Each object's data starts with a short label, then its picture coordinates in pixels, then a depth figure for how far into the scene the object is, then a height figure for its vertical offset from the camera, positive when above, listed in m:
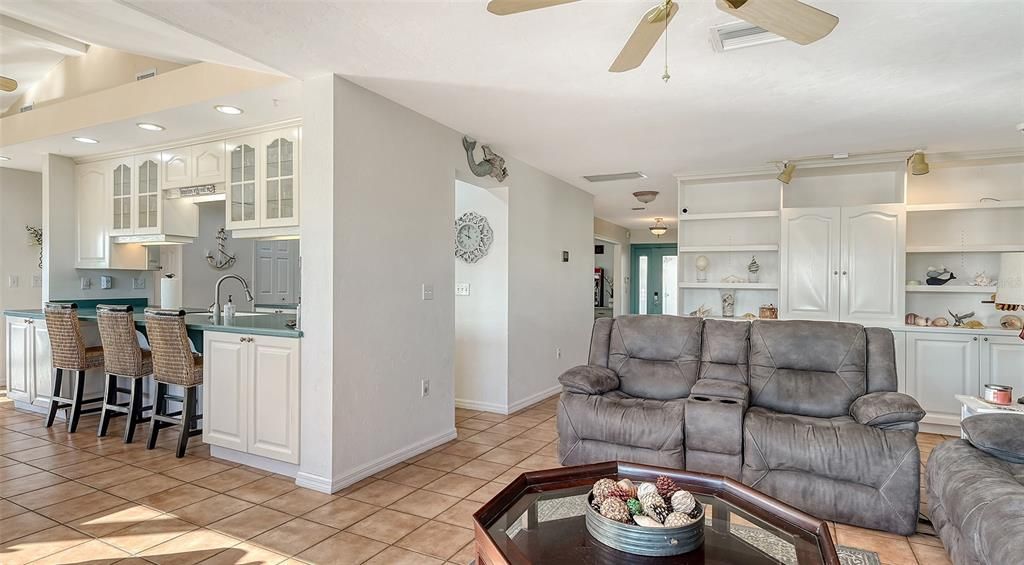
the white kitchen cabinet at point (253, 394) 3.18 -0.73
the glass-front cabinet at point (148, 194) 4.63 +0.76
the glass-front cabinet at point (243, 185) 3.83 +0.70
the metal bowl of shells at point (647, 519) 1.53 -0.71
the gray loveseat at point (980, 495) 1.65 -0.77
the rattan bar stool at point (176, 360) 3.51 -0.55
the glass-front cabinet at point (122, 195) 4.80 +0.78
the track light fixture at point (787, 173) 4.76 +0.99
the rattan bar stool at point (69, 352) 4.12 -0.58
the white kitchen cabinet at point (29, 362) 4.58 -0.74
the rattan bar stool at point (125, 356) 3.84 -0.57
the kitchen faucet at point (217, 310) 3.77 -0.22
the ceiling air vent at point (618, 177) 5.60 +1.13
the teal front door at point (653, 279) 10.85 +0.05
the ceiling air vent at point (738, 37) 2.39 +1.15
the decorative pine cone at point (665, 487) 1.69 -0.67
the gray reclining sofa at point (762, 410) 2.56 -0.73
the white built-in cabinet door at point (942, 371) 4.24 -0.73
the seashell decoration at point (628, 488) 1.70 -0.68
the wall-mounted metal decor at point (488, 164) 4.27 +0.99
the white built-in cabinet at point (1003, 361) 4.11 -0.62
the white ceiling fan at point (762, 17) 1.63 +0.85
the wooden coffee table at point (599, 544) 1.54 -0.79
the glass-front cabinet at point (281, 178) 3.62 +0.72
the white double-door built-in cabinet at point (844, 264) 4.51 +0.17
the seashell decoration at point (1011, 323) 4.30 -0.33
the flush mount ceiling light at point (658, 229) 9.18 +0.92
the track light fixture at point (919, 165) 4.21 +0.95
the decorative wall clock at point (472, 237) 4.95 +0.42
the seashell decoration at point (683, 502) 1.61 -0.68
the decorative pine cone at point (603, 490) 1.68 -0.67
